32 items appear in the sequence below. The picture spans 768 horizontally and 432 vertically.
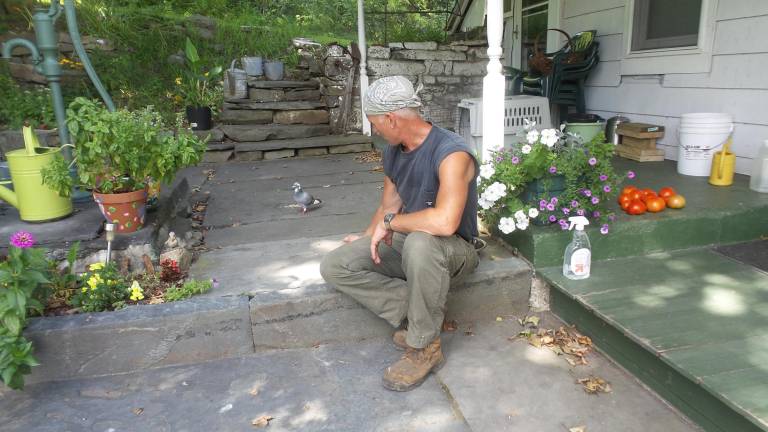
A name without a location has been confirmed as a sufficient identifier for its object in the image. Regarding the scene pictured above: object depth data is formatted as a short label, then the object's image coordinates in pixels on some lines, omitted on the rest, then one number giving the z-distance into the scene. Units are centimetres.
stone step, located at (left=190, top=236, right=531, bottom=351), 258
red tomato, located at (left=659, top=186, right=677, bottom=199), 308
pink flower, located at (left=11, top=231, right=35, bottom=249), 237
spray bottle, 265
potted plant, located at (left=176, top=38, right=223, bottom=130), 682
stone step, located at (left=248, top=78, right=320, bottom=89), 717
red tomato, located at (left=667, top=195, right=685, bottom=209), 303
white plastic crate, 495
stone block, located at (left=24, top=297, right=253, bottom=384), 239
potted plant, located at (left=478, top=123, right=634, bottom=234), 275
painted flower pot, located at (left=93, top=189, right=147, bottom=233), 289
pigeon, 395
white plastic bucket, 377
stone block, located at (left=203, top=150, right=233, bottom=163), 630
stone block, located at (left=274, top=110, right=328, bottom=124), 700
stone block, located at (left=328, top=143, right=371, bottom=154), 665
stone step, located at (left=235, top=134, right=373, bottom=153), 640
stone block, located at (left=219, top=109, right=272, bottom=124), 686
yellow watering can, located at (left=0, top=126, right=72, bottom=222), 300
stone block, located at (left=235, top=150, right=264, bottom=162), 641
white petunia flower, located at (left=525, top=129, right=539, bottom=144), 276
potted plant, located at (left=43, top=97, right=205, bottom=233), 279
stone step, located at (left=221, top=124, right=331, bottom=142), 654
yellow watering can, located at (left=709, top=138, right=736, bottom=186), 349
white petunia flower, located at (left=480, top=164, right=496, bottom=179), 284
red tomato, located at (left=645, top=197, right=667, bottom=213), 298
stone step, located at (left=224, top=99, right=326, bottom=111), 694
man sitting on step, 220
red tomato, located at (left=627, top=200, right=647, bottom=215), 296
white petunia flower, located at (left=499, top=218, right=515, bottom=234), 276
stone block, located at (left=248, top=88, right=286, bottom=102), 717
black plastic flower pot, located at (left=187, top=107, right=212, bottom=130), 676
